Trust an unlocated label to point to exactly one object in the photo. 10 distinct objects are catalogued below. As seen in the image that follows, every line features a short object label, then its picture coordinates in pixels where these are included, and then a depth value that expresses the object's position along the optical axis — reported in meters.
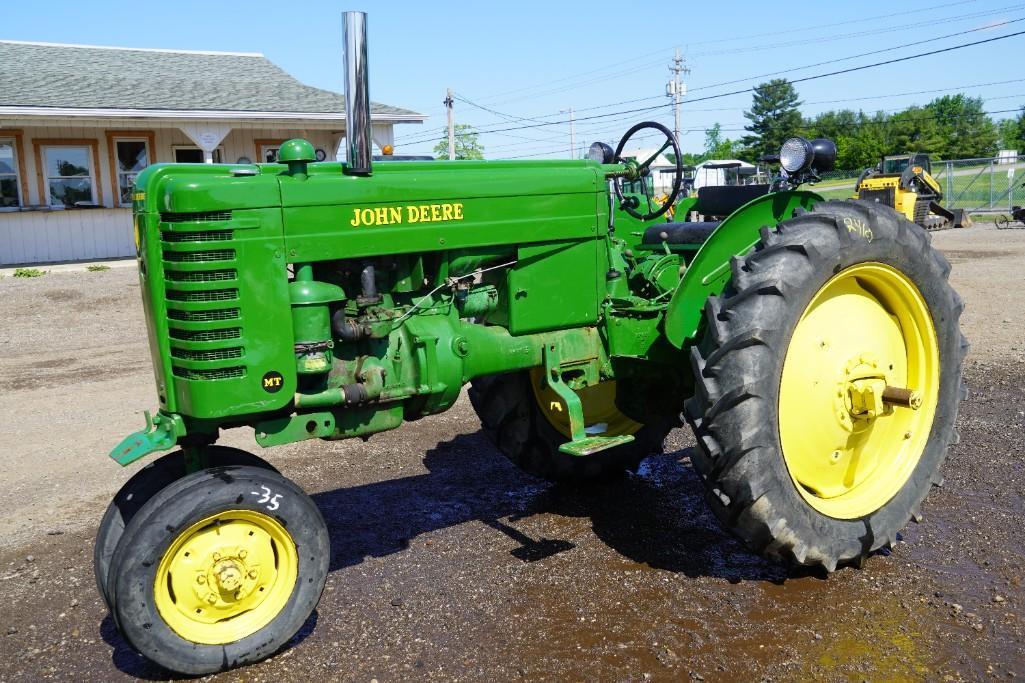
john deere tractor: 3.44
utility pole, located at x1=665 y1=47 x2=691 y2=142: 48.34
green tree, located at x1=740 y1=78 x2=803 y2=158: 89.62
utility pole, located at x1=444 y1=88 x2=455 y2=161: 32.34
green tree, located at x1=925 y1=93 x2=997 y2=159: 66.25
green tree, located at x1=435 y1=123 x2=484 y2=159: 50.84
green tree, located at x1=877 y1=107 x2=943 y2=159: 63.44
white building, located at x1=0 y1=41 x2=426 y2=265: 18.30
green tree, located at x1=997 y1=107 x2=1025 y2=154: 65.56
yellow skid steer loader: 22.64
